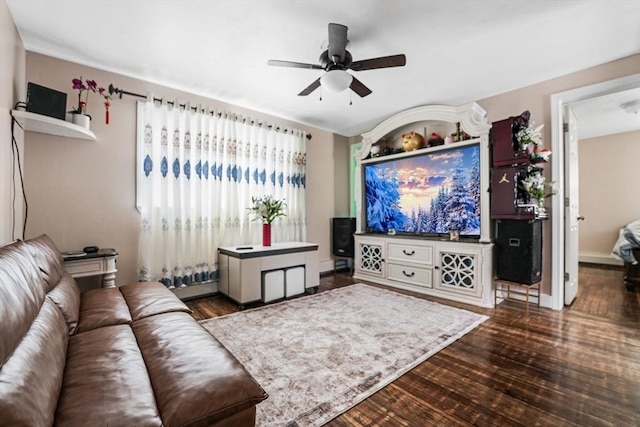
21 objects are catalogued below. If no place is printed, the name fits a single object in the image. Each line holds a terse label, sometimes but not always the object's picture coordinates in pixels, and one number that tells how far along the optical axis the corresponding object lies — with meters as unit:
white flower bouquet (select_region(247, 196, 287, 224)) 3.68
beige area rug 1.60
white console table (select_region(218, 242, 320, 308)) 3.12
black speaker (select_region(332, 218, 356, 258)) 4.80
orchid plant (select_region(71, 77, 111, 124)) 2.62
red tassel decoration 2.86
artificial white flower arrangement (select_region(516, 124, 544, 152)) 2.95
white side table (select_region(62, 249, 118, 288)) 2.36
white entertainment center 3.29
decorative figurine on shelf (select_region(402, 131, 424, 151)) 4.02
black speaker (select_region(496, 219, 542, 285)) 2.96
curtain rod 2.91
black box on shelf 2.21
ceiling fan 2.19
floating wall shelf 2.15
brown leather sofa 0.82
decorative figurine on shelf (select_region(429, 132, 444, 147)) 3.81
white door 3.18
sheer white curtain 3.08
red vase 3.63
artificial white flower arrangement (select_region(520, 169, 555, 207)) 3.00
